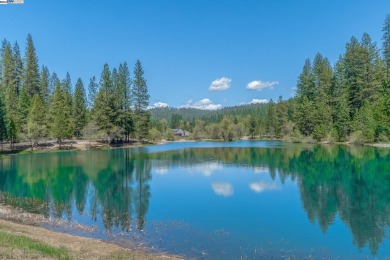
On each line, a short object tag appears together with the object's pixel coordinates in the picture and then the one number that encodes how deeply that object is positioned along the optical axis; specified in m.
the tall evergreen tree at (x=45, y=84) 112.51
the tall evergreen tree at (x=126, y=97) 96.62
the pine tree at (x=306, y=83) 111.19
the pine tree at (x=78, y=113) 96.38
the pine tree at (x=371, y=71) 87.25
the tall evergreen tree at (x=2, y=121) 63.84
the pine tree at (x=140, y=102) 101.60
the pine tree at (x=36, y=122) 73.12
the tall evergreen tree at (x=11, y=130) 67.21
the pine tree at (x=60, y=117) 78.50
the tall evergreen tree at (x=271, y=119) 141.75
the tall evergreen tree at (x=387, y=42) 88.81
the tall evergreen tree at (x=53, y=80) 117.22
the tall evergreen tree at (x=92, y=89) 118.75
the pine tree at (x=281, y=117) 133.12
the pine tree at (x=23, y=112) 75.18
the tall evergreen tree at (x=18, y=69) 97.44
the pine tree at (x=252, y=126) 150.50
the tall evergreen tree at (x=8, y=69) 95.00
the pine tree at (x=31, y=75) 99.12
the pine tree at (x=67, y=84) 115.69
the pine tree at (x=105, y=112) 88.81
